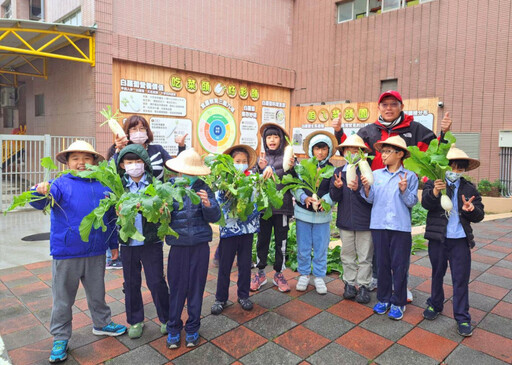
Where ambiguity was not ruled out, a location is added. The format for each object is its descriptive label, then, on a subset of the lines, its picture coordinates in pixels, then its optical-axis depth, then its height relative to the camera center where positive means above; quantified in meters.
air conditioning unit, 14.66 +2.05
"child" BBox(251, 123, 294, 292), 4.23 -0.74
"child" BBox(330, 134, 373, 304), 3.89 -0.77
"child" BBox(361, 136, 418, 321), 3.63 -0.63
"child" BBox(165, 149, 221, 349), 3.12 -0.83
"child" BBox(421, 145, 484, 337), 3.33 -0.61
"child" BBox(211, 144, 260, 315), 3.70 -1.01
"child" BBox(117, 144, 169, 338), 3.15 -0.90
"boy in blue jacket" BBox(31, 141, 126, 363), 2.95 -0.78
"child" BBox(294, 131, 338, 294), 4.17 -0.76
